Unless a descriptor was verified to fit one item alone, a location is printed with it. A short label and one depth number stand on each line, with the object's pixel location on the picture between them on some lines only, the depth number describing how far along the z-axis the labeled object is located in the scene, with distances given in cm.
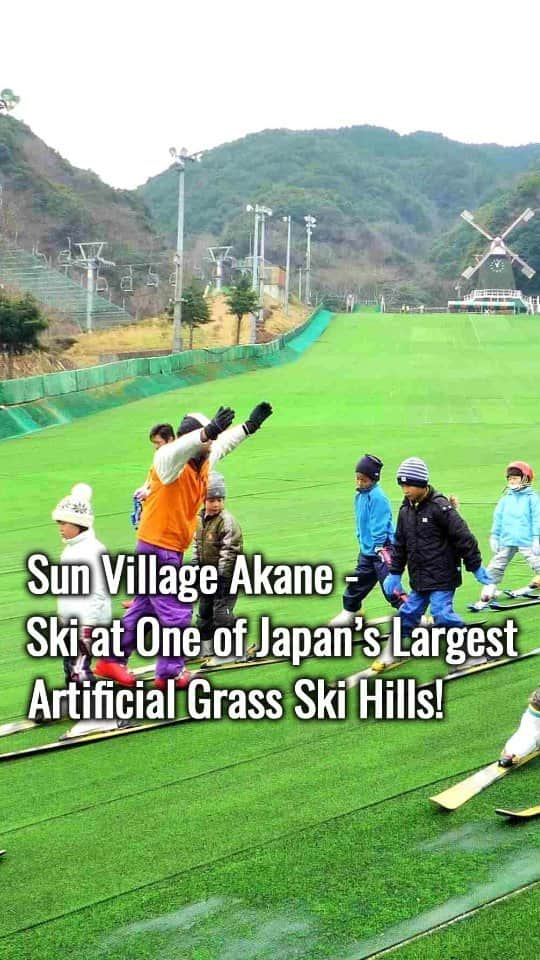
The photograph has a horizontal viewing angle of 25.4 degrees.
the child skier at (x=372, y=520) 989
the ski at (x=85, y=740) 735
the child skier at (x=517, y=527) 1213
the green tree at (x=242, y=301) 6562
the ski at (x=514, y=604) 1151
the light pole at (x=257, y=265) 6419
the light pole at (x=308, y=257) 9339
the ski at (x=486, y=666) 896
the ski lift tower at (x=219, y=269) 9424
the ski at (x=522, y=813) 622
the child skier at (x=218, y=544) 970
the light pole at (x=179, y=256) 4659
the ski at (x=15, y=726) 784
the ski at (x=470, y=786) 642
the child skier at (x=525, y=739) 676
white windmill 13562
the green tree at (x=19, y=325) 4678
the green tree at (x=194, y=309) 6462
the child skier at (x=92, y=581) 791
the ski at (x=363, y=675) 879
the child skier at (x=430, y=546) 886
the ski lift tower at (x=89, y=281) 6190
